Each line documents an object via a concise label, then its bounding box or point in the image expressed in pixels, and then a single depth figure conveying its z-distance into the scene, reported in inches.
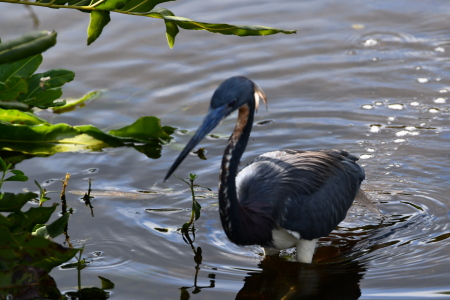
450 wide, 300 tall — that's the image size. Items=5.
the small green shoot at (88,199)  499.3
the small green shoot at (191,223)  437.8
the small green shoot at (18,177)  382.0
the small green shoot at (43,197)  426.0
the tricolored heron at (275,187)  382.3
